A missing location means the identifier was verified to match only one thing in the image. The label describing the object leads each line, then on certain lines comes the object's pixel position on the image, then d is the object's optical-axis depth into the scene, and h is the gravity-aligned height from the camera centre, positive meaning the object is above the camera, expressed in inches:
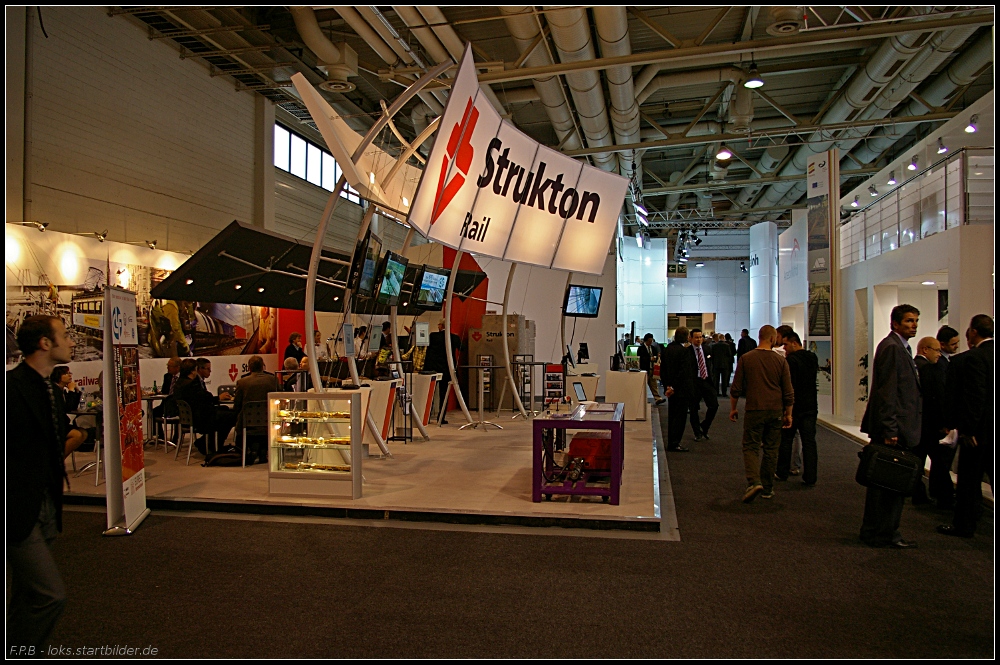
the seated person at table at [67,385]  291.2 -24.0
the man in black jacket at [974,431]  195.0 -28.3
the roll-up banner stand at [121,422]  201.3 -27.3
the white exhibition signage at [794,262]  631.8 +71.7
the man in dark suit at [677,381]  341.4 -24.4
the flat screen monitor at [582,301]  430.6 +21.4
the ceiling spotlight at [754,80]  390.0 +147.5
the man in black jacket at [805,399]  265.3 -25.8
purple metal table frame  217.6 -38.4
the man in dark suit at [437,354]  465.3 -14.5
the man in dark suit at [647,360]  602.9 -24.4
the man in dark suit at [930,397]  229.6 -21.6
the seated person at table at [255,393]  292.4 -25.8
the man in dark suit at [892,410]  182.4 -20.9
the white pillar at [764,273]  838.5 +77.6
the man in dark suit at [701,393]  376.2 -33.7
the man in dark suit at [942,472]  229.1 -47.9
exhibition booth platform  208.5 -56.3
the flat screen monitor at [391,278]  295.0 +25.3
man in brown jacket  233.0 -25.8
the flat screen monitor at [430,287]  386.6 +27.8
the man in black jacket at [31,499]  102.3 -25.7
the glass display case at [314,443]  230.1 -38.0
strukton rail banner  207.8 +55.9
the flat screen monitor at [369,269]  271.6 +26.9
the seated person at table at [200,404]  303.9 -32.2
